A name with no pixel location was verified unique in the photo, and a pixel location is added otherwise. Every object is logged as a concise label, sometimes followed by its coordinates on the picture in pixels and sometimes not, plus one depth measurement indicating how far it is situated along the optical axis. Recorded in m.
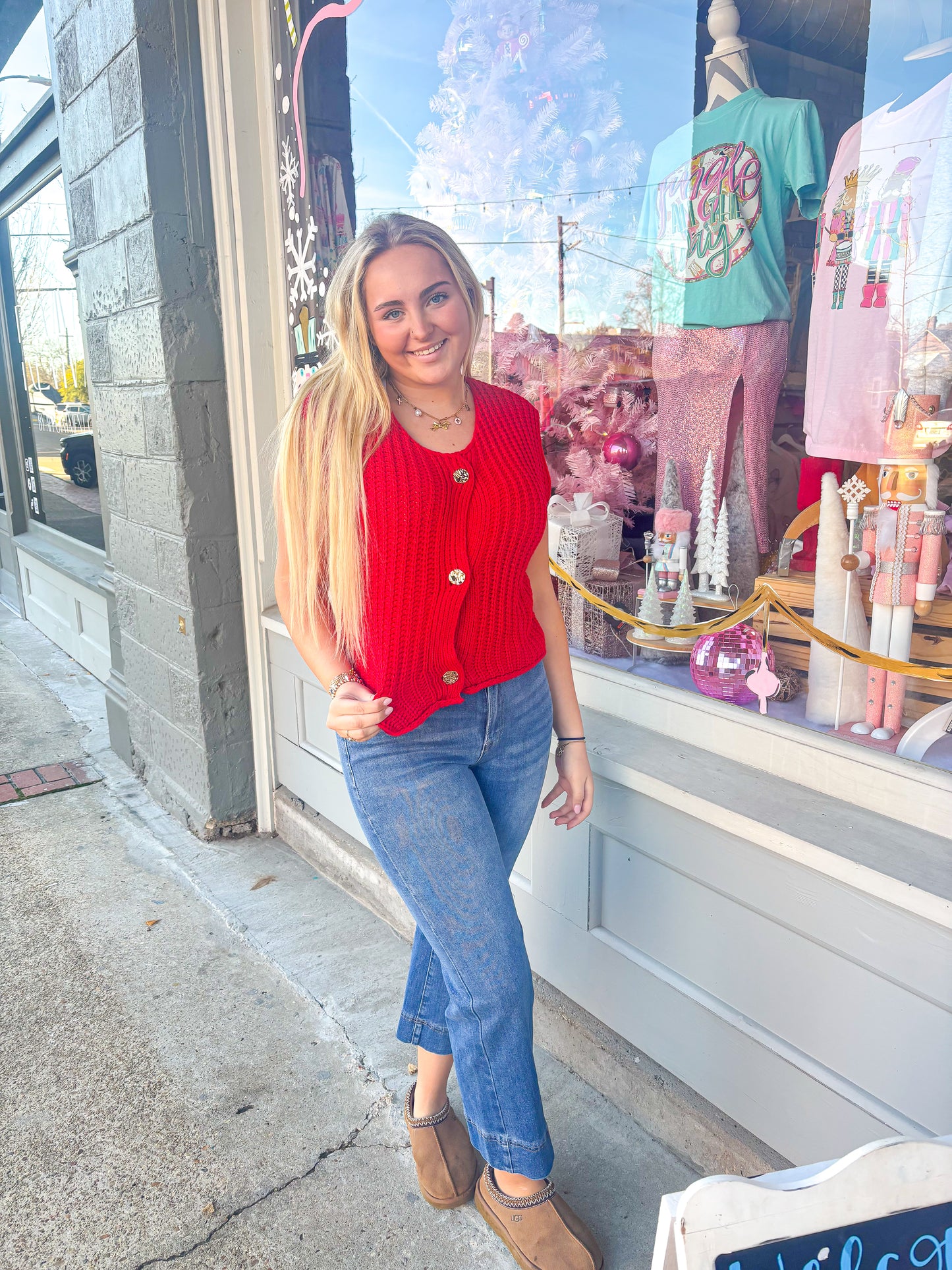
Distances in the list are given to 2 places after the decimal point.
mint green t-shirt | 1.70
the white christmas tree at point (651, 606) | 2.12
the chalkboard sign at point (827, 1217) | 0.94
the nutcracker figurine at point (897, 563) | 1.59
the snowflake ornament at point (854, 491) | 1.68
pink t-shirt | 1.47
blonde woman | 1.42
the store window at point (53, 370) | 5.84
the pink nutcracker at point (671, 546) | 2.05
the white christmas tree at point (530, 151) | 2.08
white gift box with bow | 2.23
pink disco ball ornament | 1.90
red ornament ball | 2.16
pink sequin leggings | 1.83
